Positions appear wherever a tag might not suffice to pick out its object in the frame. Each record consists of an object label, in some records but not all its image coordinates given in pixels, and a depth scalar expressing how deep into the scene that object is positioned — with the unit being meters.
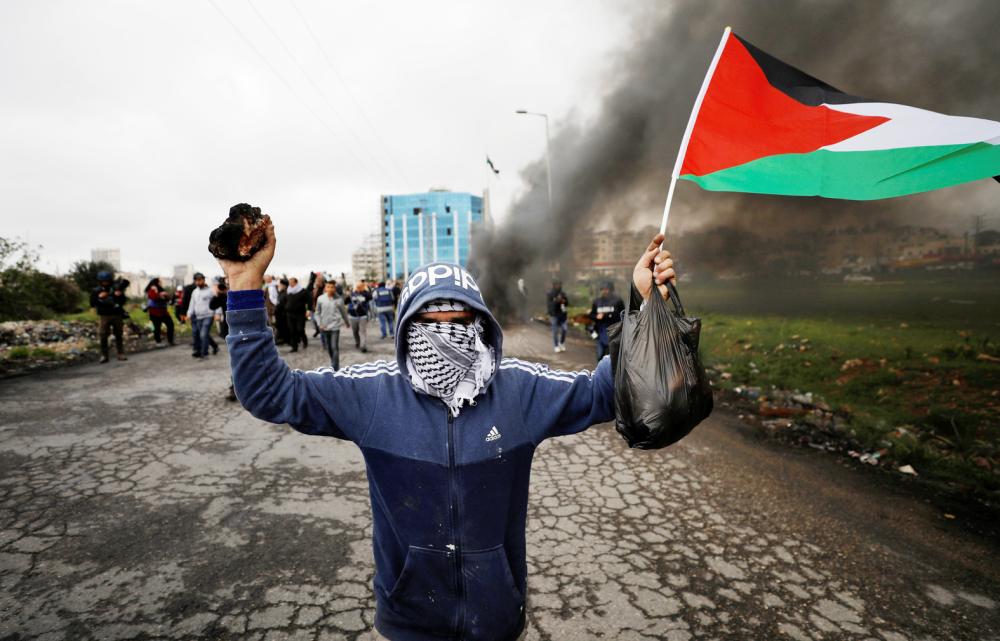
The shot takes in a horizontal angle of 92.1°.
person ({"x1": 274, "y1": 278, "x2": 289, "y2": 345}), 10.84
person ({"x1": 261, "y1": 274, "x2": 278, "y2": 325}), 9.77
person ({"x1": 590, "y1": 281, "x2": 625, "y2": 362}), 8.37
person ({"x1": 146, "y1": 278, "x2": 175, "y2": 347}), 11.07
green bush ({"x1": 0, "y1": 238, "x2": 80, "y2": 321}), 12.56
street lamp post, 19.49
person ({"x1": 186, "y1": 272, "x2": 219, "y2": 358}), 9.42
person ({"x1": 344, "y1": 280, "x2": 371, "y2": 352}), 10.48
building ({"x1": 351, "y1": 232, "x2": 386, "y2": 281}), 126.21
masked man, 1.38
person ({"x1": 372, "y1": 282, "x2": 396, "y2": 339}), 12.53
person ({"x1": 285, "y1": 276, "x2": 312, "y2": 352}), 10.04
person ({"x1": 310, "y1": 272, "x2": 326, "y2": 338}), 10.72
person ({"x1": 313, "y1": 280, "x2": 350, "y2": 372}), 8.14
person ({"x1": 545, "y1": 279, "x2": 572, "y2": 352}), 10.30
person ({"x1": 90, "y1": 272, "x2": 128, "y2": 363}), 8.62
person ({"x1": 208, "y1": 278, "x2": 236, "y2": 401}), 8.66
